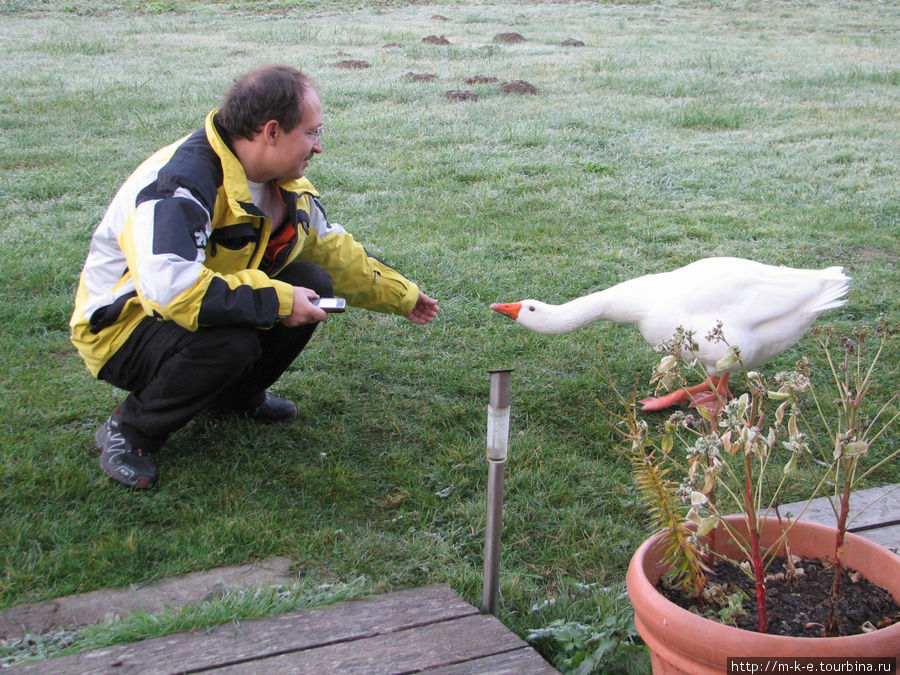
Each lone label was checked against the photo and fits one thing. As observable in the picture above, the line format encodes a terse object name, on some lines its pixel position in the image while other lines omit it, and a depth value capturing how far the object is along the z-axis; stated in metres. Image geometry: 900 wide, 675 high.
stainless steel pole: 2.07
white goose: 3.70
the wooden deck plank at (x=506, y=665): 2.03
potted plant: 1.77
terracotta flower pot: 1.72
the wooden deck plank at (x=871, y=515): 2.64
